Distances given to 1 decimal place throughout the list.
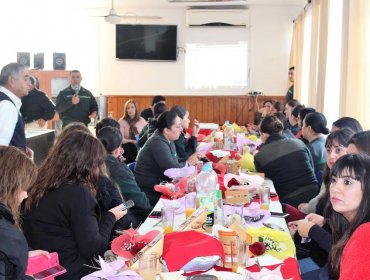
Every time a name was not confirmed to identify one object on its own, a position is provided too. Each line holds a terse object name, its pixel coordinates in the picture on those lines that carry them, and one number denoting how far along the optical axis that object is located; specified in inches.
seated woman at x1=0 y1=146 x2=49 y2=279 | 61.0
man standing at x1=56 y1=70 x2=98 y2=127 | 298.0
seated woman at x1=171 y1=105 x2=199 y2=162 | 210.1
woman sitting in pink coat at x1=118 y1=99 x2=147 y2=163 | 266.4
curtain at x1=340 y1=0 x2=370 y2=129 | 171.8
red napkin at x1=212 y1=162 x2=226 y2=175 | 152.9
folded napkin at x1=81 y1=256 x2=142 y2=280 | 70.6
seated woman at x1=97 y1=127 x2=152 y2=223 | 122.2
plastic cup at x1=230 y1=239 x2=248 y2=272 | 77.8
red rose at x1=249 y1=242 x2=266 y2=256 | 84.3
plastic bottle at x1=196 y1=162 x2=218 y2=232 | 102.4
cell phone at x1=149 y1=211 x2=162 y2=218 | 109.6
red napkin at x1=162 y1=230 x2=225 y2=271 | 75.7
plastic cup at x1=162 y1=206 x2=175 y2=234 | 98.7
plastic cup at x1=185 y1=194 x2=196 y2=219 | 115.0
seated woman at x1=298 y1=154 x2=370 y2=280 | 71.9
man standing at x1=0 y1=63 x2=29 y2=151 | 144.6
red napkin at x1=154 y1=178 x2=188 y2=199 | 126.2
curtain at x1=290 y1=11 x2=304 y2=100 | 355.1
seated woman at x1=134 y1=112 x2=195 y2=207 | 156.5
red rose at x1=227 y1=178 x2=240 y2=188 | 132.2
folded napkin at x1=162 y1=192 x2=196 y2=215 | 112.7
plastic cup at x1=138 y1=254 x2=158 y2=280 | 72.2
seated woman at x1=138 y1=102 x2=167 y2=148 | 219.2
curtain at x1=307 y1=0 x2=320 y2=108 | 295.4
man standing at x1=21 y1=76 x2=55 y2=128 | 266.8
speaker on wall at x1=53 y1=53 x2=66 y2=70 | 392.2
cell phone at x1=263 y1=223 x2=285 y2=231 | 98.3
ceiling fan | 305.9
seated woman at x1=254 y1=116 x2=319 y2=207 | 149.5
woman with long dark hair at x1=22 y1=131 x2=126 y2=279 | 85.0
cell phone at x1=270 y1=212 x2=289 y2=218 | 109.1
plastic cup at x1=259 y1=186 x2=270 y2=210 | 117.8
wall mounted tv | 402.6
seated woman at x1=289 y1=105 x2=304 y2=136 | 249.9
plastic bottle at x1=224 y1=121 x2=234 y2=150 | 217.0
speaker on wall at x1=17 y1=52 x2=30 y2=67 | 391.0
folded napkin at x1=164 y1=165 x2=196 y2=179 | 146.0
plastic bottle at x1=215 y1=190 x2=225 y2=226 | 97.2
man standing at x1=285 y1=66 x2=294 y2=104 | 366.6
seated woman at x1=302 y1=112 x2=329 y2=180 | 167.8
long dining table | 77.1
